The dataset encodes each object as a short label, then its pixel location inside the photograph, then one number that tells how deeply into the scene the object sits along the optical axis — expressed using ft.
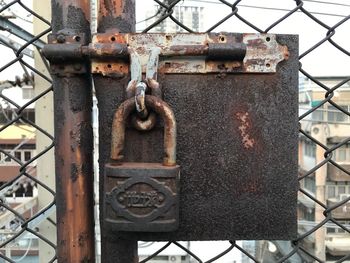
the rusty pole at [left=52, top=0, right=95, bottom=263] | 1.60
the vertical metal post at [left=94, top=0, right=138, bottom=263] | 1.60
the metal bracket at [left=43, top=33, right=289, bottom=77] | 1.55
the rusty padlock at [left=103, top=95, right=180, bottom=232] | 1.45
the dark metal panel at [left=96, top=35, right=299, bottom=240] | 1.67
